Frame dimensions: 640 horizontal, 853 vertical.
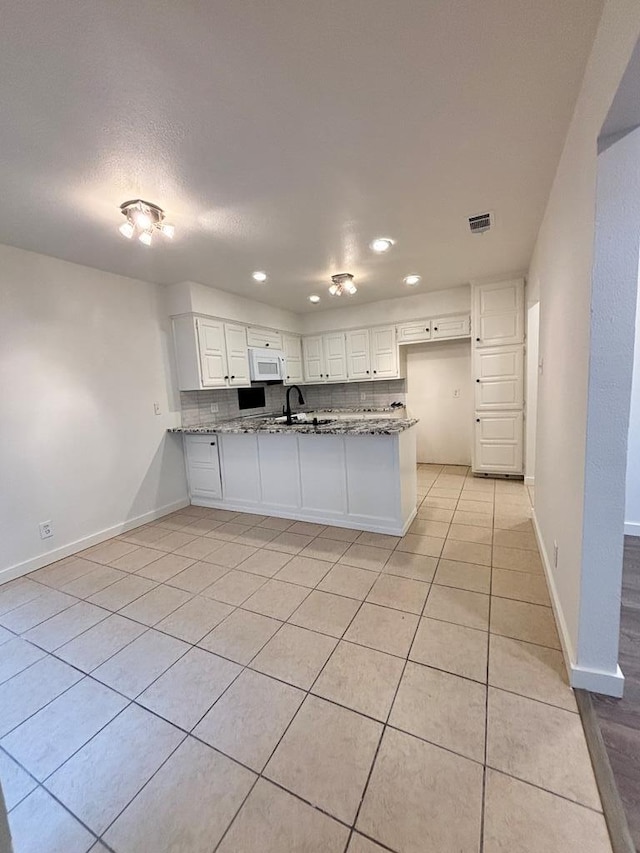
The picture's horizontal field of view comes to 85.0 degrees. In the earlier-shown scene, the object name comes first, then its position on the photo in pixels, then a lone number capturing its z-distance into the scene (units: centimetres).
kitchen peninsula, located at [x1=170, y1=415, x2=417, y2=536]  297
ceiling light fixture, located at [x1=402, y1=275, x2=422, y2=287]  389
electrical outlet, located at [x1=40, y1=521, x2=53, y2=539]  282
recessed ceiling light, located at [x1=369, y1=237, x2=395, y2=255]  287
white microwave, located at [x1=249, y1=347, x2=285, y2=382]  452
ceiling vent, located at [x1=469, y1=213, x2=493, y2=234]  253
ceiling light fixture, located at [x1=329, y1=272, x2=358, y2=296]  366
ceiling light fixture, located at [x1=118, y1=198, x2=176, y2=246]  207
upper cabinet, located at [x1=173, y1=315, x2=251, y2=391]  382
